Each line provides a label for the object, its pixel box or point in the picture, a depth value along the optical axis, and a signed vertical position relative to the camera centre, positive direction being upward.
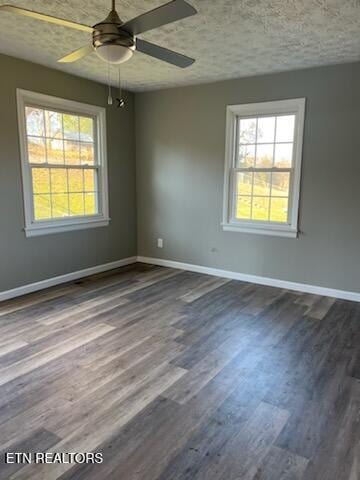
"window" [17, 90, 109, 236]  4.06 +0.17
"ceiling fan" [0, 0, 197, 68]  1.80 +0.85
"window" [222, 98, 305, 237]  4.25 +0.16
